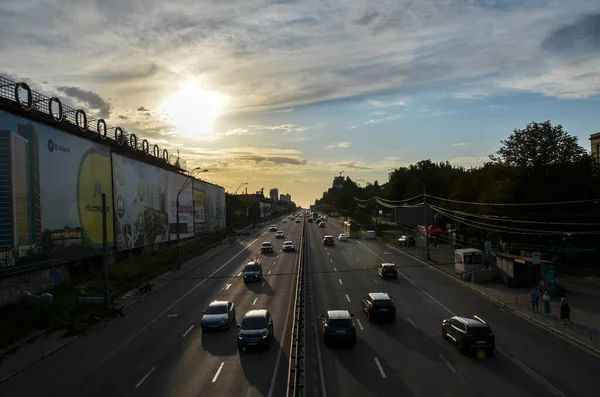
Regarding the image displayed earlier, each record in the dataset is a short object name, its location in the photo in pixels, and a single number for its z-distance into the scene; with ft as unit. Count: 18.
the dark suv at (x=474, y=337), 61.87
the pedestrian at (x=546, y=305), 84.64
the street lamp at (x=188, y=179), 271.28
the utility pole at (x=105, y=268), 98.94
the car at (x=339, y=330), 66.95
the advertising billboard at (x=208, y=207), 294.74
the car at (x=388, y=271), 132.46
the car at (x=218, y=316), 78.18
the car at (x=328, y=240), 245.49
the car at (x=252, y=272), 130.97
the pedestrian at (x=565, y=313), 78.12
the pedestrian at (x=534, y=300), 90.25
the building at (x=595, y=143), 290.93
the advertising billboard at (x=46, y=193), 98.89
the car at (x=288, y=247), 220.37
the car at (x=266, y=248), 212.43
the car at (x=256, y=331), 65.87
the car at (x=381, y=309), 81.20
